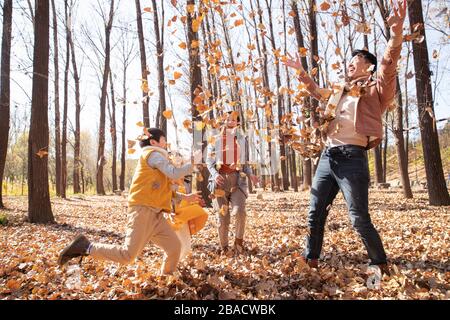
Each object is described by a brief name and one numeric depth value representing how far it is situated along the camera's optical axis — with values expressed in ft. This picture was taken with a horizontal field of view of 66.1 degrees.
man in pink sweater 9.82
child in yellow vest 10.26
